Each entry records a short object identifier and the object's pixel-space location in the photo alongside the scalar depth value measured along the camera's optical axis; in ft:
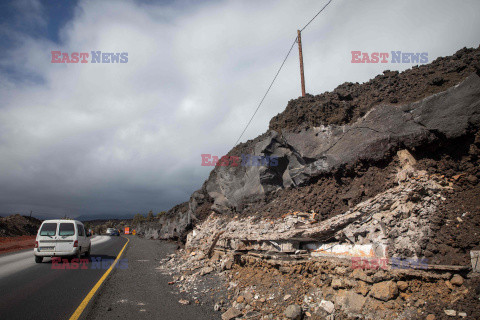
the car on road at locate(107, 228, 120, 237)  161.07
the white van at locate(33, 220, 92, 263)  34.65
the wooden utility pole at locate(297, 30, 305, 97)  39.41
